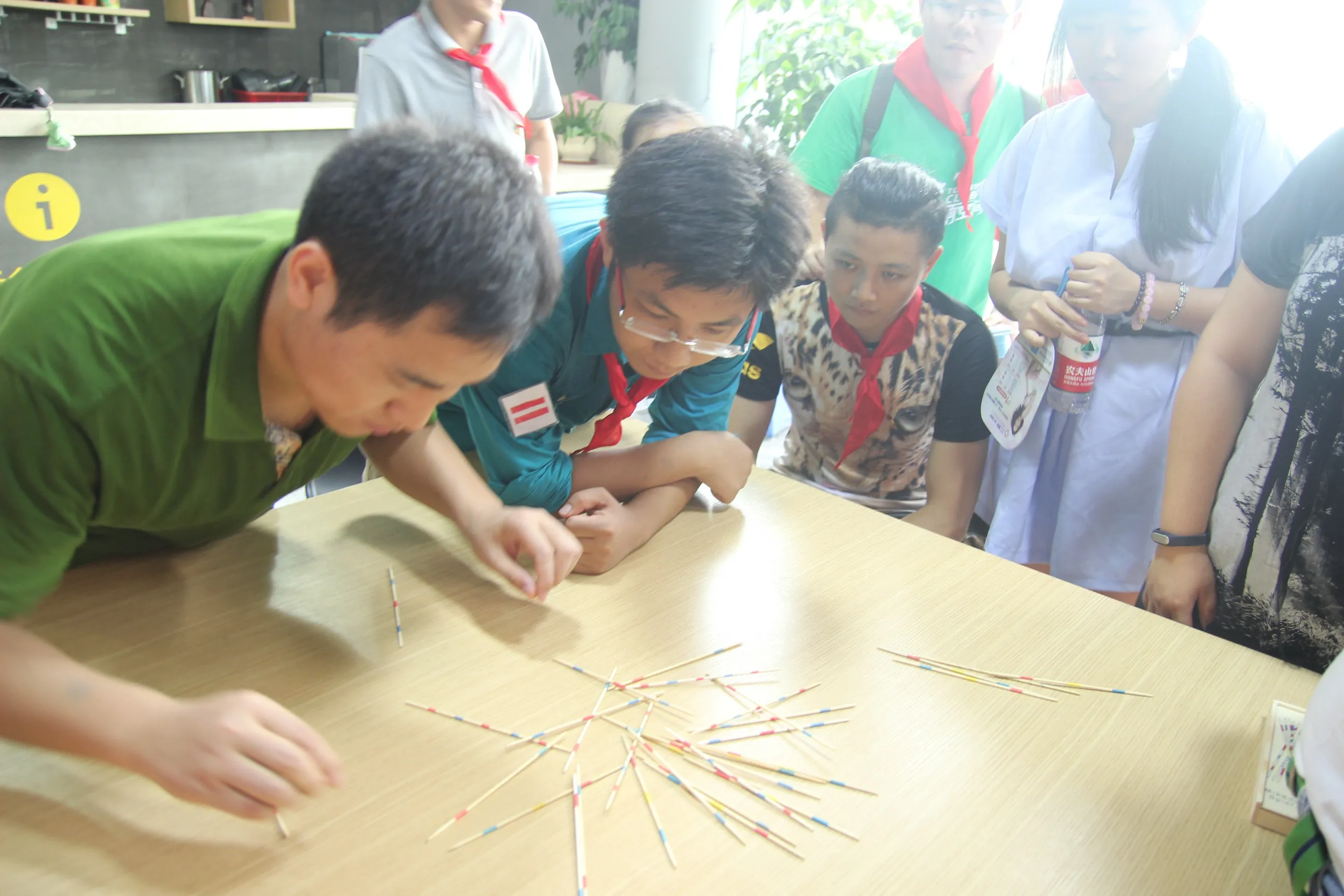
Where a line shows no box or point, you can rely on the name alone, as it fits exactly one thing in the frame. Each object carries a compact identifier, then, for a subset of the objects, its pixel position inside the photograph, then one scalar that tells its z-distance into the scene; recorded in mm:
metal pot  4883
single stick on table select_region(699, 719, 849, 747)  950
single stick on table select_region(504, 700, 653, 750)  933
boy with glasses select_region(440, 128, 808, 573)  1280
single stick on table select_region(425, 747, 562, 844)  801
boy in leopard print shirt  1817
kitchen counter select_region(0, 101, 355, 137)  2959
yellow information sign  3051
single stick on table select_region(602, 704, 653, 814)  857
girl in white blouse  1658
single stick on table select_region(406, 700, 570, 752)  925
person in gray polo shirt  2711
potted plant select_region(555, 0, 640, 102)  4809
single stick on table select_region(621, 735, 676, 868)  812
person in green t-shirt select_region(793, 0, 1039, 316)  2184
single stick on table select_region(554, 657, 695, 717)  987
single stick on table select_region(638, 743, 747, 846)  850
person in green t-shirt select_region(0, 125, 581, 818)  733
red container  4941
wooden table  772
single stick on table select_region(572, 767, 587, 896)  767
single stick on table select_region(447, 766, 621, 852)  793
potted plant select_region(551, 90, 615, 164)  4883
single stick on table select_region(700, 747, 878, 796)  903
